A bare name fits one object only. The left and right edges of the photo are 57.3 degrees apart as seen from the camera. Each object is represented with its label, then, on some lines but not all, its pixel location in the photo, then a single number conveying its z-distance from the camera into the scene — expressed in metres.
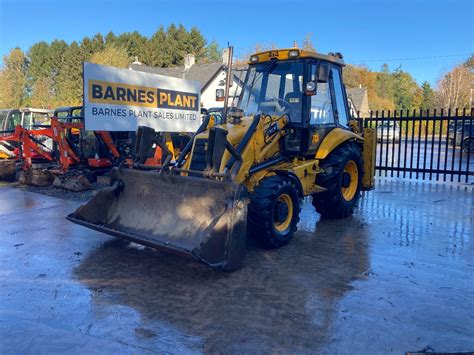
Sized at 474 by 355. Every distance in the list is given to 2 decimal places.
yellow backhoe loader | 5.00
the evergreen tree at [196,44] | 58.59
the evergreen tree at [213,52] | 61.12
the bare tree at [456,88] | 44.69
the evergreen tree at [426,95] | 64.94
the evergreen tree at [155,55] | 58.12
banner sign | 10.76
